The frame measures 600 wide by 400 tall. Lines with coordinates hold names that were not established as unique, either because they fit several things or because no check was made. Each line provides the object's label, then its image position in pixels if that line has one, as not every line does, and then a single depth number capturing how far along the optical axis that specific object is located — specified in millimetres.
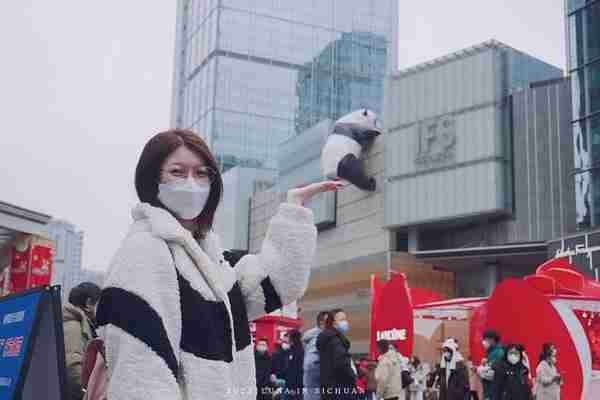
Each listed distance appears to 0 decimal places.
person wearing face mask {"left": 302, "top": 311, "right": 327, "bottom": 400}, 8289
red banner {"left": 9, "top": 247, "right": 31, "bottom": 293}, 10289
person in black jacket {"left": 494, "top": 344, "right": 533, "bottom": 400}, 10258
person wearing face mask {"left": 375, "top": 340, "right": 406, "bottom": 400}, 11070
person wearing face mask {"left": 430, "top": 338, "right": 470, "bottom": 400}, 12586
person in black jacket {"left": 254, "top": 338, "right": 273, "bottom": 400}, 10610
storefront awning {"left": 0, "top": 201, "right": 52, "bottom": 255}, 9180
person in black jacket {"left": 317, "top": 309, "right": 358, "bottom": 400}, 7867
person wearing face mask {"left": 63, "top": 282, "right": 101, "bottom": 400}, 4008
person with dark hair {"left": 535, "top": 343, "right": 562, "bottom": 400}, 10773
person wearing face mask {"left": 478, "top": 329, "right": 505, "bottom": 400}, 10712
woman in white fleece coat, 1808
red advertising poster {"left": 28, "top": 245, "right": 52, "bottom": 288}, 10297
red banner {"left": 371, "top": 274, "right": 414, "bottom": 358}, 15094
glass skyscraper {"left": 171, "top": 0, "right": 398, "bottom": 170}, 81250
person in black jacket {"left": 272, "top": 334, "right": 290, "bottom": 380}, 11844
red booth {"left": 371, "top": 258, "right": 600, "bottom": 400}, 11516
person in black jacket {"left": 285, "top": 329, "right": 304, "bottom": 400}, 10148
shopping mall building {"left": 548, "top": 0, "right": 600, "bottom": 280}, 27828
